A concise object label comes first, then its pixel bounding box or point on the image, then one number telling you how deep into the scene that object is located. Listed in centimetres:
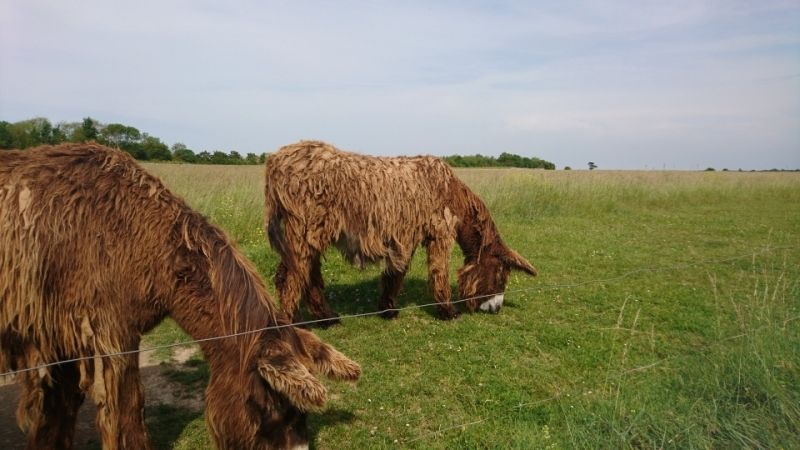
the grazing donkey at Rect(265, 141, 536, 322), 581
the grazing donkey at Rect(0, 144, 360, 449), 276
